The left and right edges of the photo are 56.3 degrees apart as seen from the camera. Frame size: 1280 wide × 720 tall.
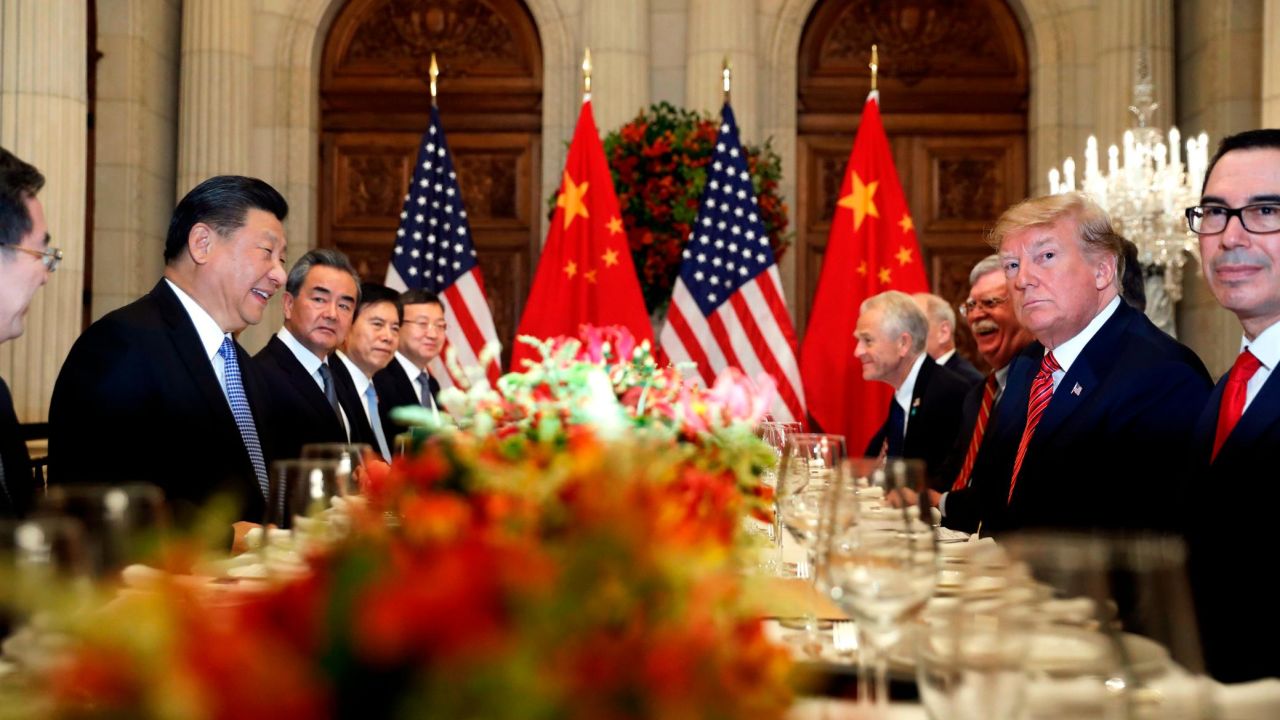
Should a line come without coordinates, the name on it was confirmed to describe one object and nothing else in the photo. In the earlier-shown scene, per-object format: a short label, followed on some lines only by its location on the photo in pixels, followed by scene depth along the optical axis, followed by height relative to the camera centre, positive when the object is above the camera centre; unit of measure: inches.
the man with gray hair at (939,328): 235.2 +9.0
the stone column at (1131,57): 318.0 +85.2
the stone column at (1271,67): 255.8 +67.1
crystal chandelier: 270.7 +42.0
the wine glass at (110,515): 39.2 -5.2
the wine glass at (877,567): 45.9 -7.7
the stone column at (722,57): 320.2 +84.5
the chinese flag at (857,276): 285.0 +23.8
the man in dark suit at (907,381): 195.9 -1.2
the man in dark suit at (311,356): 169.6 +1.7
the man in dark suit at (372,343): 213.2 +4.6
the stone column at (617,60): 319.9 +83.9
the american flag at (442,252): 293.7 +29.2
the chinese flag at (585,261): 283.4 +26.0
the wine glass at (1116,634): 30.9 -6.9
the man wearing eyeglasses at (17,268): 102.2 +8.4
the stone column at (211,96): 325.4 +73.9
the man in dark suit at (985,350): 163.9 +4.0
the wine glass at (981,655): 30.5 -7.4
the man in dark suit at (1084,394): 111.4 -1.8
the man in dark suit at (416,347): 248.2 +4.6
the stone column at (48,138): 256.7 +49.1
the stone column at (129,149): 320.2 +58.9
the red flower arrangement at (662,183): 293.1 +46.7
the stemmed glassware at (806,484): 77.0 -8.2
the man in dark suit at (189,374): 113.6 -0.8
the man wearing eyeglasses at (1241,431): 76.1 -4.0
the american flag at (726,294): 283.0 +18.6
